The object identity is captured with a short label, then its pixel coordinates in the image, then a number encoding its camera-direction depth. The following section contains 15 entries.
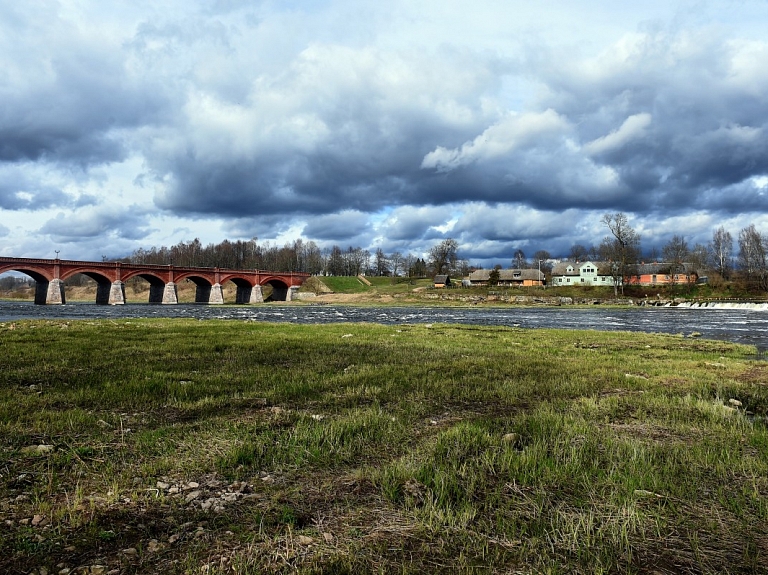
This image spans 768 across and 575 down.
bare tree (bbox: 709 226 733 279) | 133.25
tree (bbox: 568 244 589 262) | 191.25
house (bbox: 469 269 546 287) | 157.62
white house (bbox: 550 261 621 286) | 147.84
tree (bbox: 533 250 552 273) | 189.54
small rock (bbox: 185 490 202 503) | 4.60
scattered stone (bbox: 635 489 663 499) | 4.76
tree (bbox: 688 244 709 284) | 134.10
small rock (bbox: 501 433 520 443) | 6.46
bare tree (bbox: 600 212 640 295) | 105.56
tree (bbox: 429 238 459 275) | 172.00
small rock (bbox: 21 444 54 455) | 5.62
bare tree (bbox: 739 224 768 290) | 114.50
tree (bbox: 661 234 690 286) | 138.44
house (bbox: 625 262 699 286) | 124.12
